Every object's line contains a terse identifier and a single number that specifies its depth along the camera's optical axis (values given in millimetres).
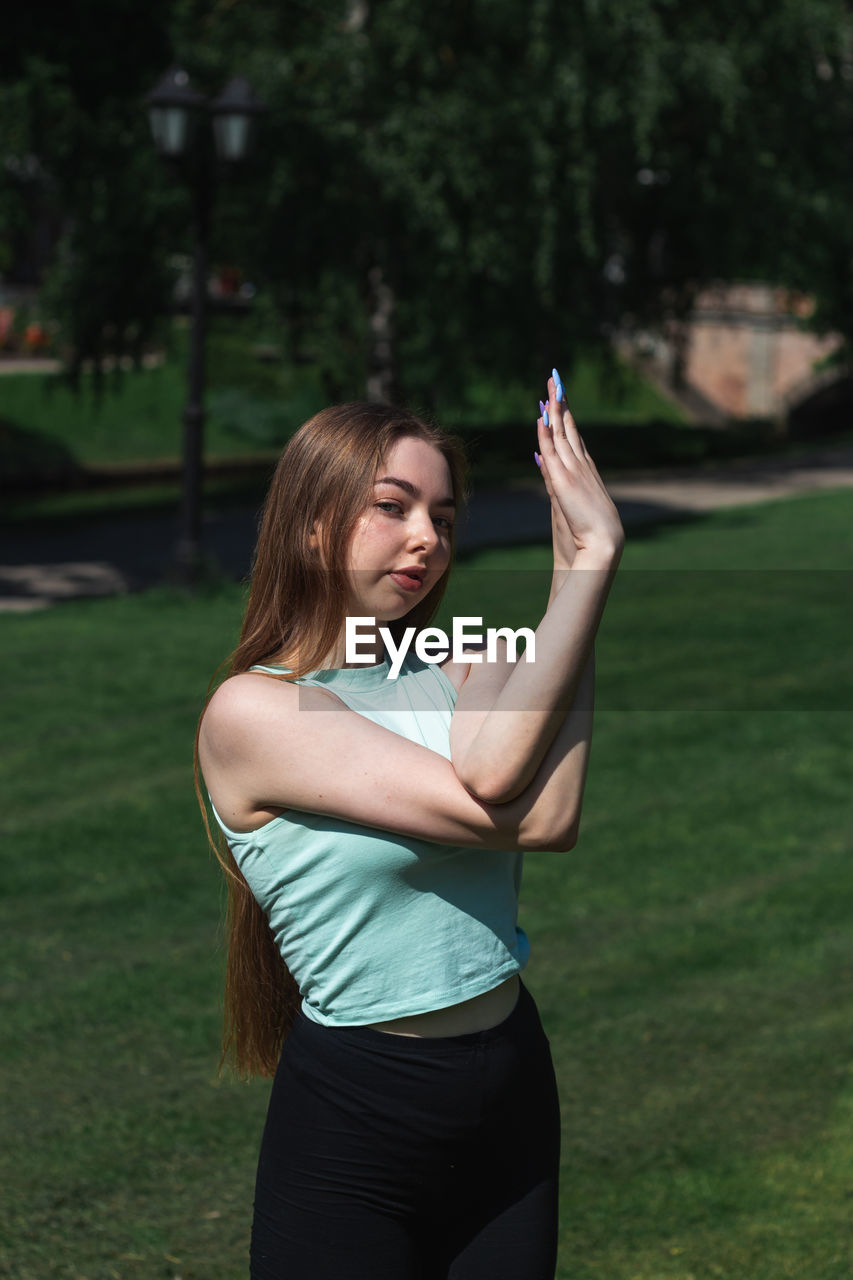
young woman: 2679
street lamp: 12831
